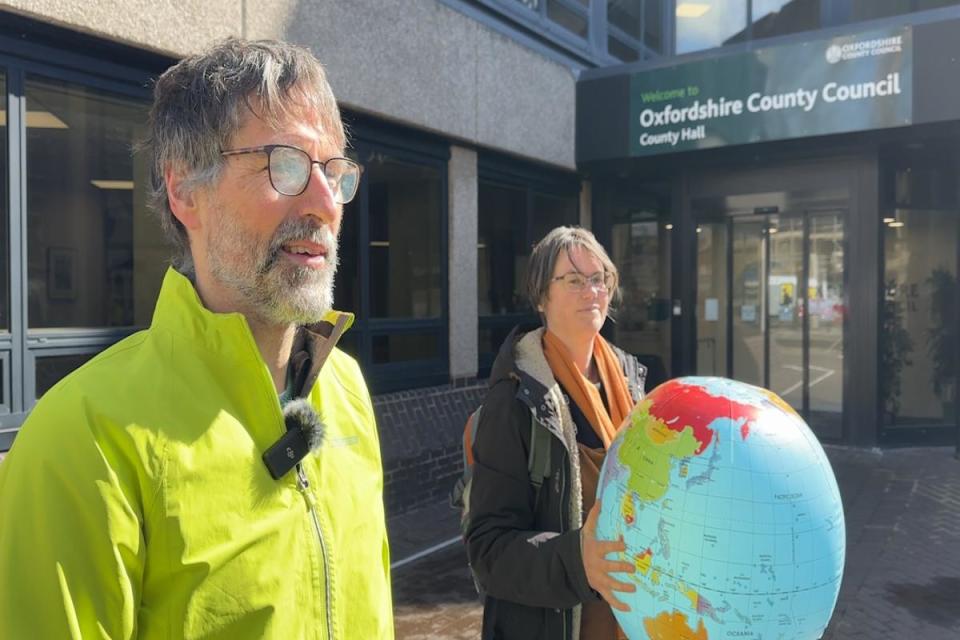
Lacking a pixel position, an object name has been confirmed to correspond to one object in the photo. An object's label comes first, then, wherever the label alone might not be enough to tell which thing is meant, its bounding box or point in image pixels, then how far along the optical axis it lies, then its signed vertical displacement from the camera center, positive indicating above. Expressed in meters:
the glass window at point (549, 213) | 9.00 +1.22
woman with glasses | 1.90 -0.50
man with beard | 1.09 -0.21
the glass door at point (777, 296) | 9.26 +0.16
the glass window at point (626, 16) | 10.05 +4.07
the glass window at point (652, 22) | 10.74 +4.16
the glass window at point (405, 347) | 6.73 -0.37
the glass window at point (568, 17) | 8.78 +3.57
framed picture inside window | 4.46 +0.21
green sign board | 7.61 +2.36
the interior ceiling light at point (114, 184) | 4.71 +0.80
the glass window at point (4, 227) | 4.20 +0.46
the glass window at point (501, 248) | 8.10 +0.67
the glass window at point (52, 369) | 4.43 -0.37
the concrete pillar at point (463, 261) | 7.44 +0.48
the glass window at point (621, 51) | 10.09 +3.60
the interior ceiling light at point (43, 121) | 4.34 +1.12
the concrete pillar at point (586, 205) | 10.08 +1.40
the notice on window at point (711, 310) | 9.98 -0.03
